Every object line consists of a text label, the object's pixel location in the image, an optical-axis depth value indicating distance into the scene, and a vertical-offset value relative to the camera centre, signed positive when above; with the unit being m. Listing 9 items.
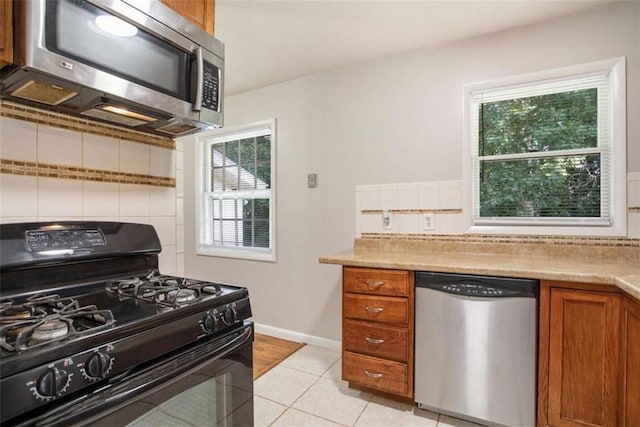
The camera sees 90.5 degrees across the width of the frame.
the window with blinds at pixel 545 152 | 1.95 +0.41
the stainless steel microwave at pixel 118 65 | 0.93 +0.52
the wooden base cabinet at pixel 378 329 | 1.81 -0.69
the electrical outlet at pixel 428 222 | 2.32 -0.06
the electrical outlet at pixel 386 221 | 2.46 -0.06
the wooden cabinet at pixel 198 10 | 1.41 +0.94
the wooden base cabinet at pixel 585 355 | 1.36 -0.64
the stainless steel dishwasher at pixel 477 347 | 1.55 -0.69
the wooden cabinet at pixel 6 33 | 0.89 +0.51
